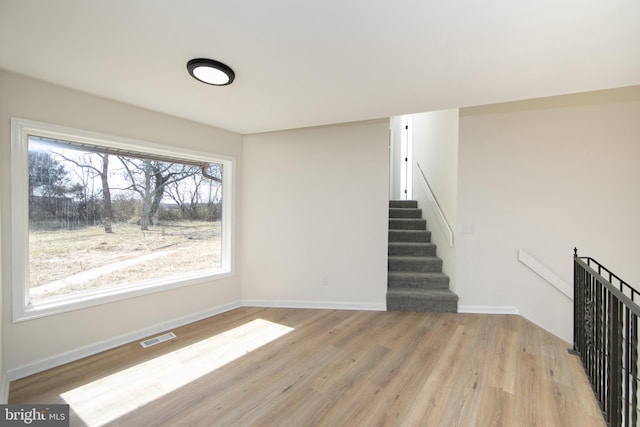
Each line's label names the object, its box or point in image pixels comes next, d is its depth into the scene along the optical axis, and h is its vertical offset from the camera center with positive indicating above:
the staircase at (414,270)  3.41 -0.86
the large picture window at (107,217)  2.11 -0.07
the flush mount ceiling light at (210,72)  1.71 +0.98
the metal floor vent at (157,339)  2.54 -1.31
